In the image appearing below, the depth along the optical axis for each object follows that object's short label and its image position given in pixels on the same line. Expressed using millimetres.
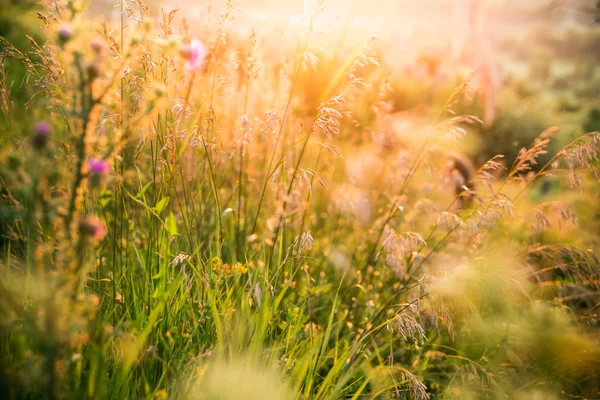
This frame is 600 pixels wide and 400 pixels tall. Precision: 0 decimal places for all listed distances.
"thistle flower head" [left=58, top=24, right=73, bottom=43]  882
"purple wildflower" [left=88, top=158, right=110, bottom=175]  936
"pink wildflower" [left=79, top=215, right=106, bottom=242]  888
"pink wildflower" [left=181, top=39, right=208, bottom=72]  1479
